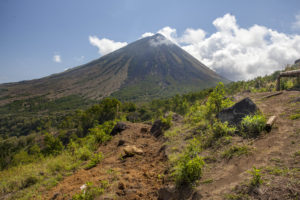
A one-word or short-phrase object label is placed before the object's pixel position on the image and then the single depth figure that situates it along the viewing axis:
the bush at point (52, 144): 11.33
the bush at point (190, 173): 2.77
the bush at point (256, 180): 2.11
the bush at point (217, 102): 5.62
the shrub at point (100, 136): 7.60
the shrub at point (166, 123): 7.35
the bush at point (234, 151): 3.04
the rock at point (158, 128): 7.19
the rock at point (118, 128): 8.64
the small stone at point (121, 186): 3.24
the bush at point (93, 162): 4.95
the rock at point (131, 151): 5.08
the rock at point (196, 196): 2.33
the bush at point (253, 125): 3.59
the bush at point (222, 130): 3.92
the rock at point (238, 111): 4.25
